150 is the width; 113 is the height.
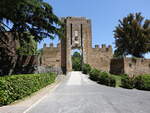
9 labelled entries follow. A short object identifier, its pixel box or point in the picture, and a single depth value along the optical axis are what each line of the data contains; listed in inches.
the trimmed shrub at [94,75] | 622.6
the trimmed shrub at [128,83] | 515.9
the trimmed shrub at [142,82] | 513.9
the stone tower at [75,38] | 967.8
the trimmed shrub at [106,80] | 539.8
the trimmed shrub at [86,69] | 826.6
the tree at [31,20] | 390.5
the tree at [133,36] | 939.8
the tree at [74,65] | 1275.4
